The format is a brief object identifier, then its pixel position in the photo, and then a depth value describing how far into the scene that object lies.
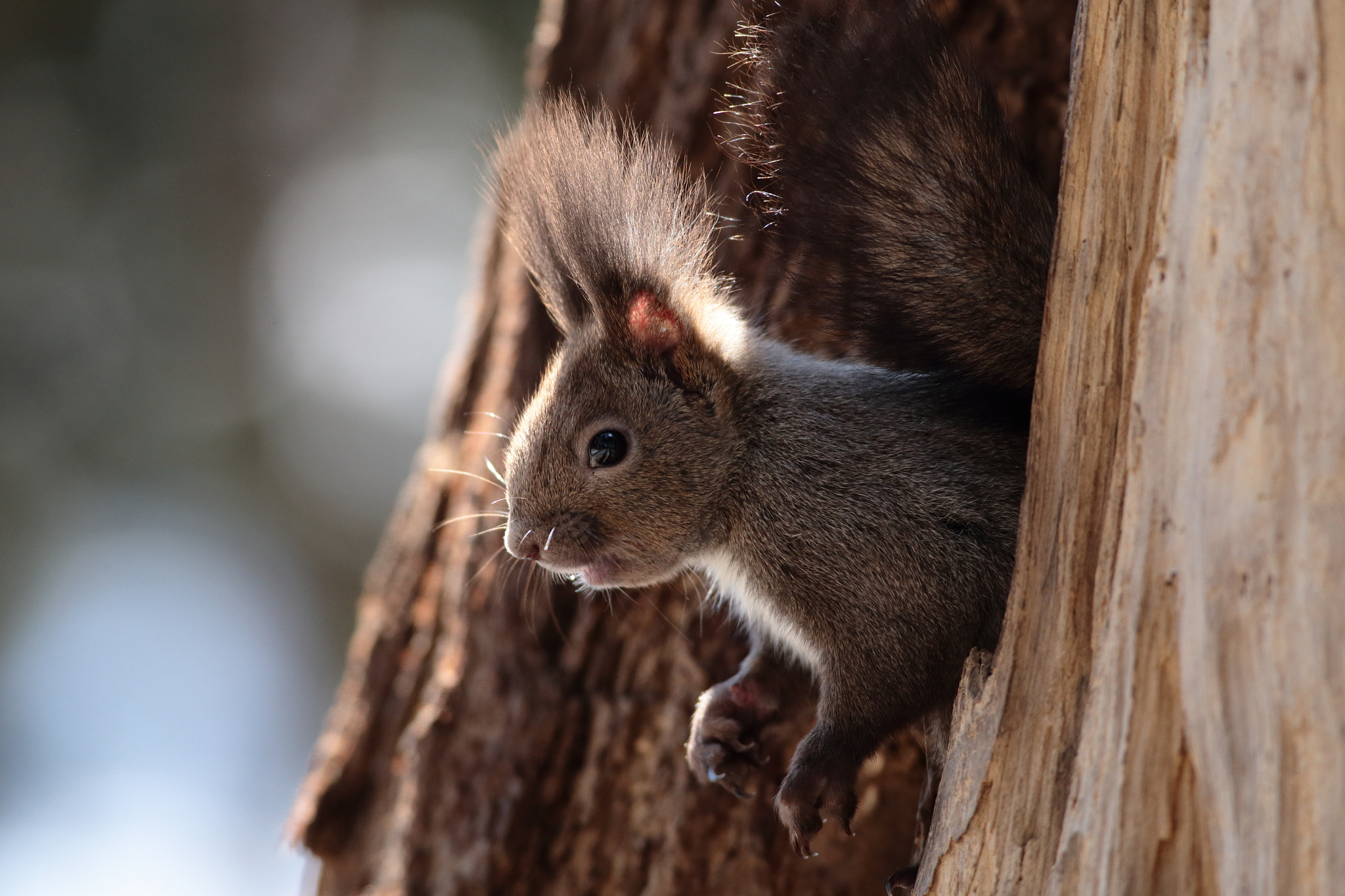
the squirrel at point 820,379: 3.68
